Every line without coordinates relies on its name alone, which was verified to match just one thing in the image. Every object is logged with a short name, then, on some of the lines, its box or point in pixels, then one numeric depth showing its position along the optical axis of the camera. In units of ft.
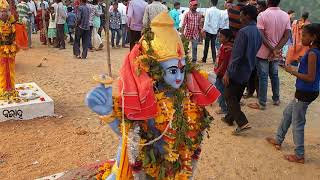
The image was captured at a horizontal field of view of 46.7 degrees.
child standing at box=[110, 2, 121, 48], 39.54
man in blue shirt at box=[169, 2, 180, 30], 40.97
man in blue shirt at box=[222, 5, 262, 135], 16.69
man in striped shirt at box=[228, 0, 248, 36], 21.24
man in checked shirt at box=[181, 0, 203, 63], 31.81
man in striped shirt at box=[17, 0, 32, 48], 35.43
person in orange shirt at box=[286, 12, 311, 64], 18.29
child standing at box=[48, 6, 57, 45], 38.40
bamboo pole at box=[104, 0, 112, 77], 12.96
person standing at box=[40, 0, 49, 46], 39.91
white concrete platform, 18.49
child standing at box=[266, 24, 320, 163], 13.65
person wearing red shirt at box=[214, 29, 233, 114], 17.95
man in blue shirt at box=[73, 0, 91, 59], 32.78
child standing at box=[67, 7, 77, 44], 41.00
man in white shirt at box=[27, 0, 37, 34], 41.38
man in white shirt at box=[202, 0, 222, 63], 31.32
